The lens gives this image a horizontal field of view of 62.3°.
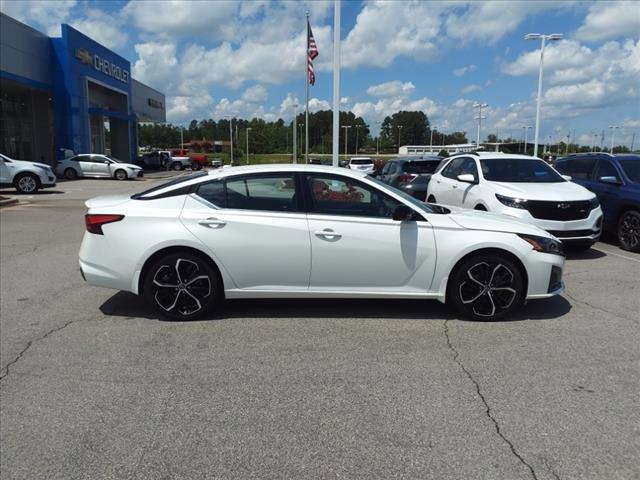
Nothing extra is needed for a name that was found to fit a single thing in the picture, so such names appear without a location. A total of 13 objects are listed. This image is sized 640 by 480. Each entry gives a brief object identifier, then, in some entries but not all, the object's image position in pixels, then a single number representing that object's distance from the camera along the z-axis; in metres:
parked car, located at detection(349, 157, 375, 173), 37.98
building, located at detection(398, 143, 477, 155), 90.61
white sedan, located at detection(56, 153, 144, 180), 32.38
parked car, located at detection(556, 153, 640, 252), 9.44
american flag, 18.92
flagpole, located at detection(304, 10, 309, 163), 19.20
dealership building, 29.91
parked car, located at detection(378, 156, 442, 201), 14.05
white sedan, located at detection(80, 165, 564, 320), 5.21
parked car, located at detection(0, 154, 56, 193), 19.94
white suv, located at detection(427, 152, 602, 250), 8.32
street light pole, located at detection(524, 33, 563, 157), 31.17
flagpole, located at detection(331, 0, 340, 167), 15.36
